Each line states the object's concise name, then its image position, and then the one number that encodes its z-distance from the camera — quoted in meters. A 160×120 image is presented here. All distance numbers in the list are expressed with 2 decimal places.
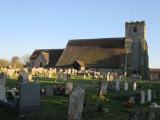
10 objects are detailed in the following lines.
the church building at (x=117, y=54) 33.16
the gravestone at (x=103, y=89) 10.50
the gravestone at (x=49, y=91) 9.38
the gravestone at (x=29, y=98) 6.63
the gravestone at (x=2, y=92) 7.44
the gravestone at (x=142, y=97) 10.12
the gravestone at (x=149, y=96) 10.60
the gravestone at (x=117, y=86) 13.17
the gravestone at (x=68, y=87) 9.83
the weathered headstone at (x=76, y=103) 6.44
